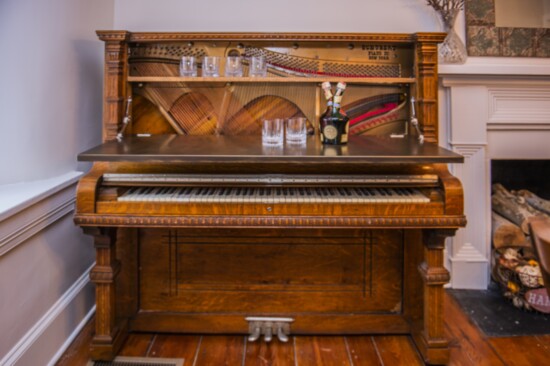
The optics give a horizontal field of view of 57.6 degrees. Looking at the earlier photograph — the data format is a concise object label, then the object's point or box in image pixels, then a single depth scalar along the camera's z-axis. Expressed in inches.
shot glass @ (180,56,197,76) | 99.7
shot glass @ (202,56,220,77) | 99.8
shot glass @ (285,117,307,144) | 92.4
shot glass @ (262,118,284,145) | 90.7
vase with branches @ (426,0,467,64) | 113.0
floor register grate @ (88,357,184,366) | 88.6
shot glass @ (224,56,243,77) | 100.7
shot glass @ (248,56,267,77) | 100.7
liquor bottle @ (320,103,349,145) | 90.5
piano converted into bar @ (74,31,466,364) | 80.4
